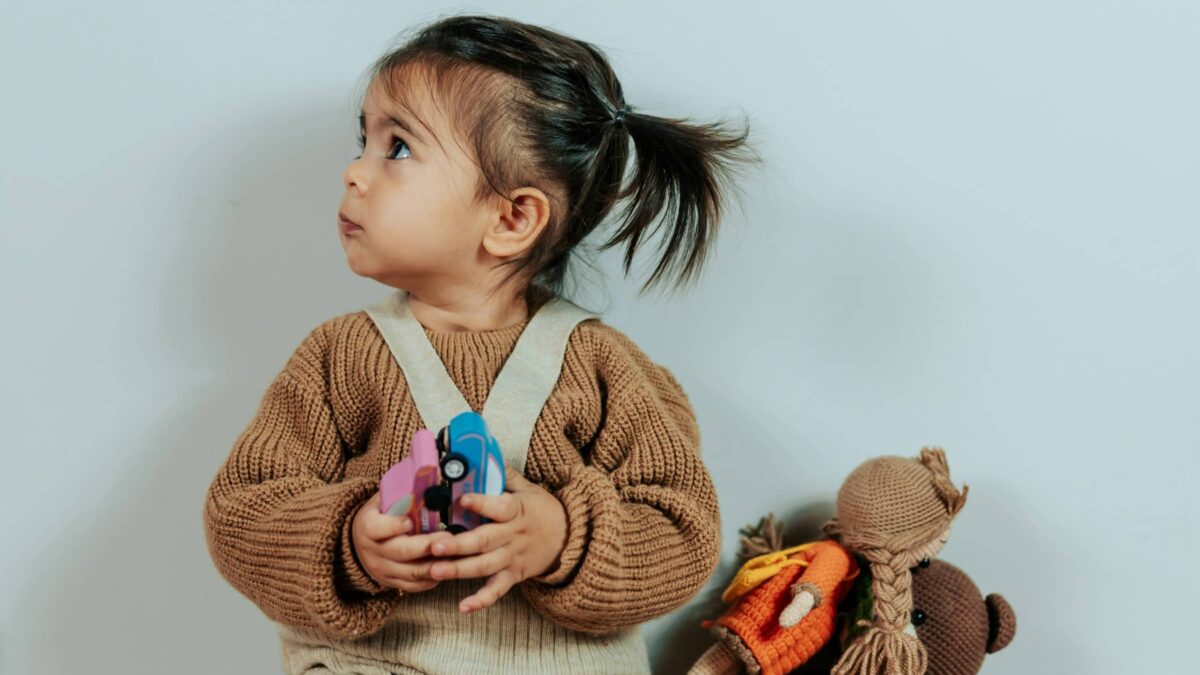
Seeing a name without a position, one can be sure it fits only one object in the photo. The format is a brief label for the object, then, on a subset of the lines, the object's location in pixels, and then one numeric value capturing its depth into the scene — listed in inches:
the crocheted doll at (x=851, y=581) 42.3
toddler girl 36.2
